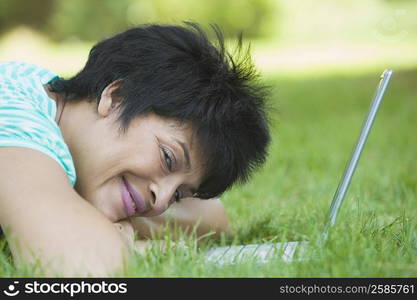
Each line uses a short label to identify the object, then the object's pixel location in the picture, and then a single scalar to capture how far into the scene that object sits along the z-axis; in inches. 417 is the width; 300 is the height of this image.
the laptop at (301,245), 130.1
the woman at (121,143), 126.3
